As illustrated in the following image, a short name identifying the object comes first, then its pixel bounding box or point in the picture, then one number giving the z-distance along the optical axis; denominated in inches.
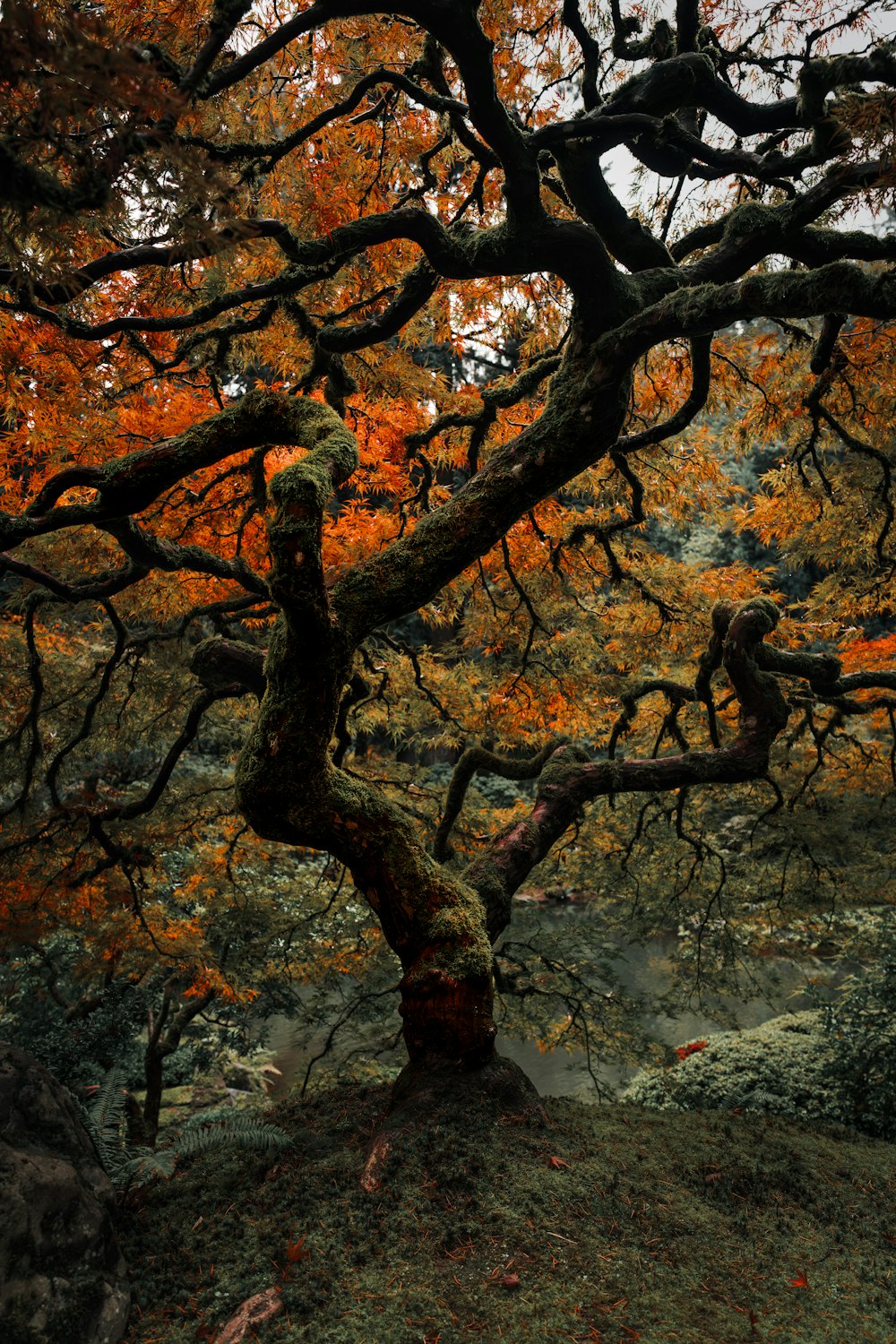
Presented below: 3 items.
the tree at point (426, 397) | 95.4
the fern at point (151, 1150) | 127.6
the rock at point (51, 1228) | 93.6
